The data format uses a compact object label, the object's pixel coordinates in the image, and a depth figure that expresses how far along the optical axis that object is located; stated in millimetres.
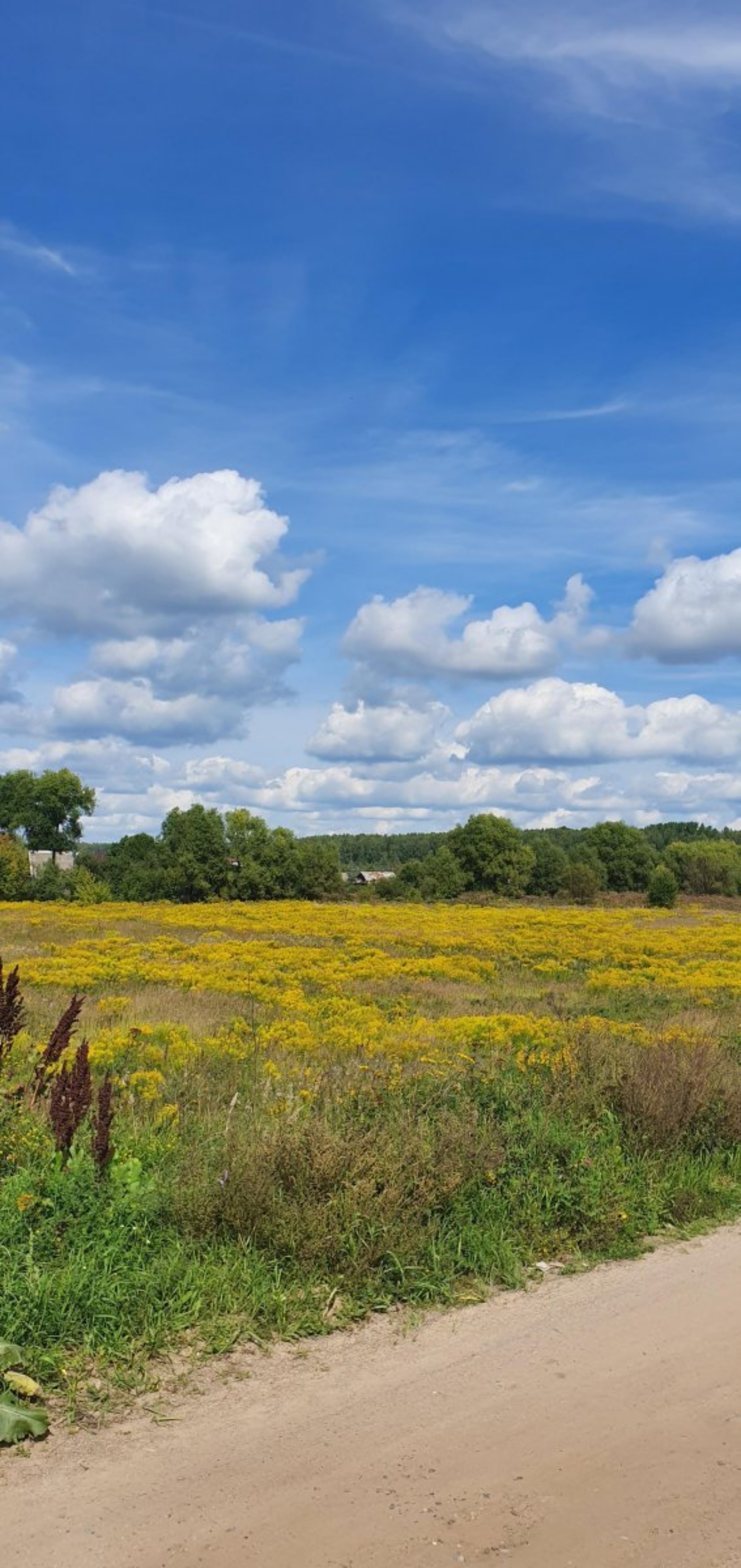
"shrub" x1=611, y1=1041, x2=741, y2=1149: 7871
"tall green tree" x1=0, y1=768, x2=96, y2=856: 102688
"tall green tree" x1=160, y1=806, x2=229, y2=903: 84125
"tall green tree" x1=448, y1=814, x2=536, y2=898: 106625
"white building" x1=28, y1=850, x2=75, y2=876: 97250
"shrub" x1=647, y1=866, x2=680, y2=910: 81625
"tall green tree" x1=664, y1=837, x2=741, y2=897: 112438
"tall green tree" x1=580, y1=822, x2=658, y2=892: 120688
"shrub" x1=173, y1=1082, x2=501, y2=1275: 5812
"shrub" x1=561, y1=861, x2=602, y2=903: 93062
